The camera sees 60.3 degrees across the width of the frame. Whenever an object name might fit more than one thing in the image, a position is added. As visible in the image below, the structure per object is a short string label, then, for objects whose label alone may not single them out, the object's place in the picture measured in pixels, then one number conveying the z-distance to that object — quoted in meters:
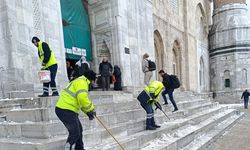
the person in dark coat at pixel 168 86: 8.37
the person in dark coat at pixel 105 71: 9.12
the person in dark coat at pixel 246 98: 18.53
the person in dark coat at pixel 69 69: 10.74
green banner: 11.13
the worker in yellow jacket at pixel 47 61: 5.39
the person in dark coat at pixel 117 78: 10.78
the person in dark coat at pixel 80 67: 8.01
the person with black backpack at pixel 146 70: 9.45
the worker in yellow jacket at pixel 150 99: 6.10
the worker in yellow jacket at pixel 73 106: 3.60
